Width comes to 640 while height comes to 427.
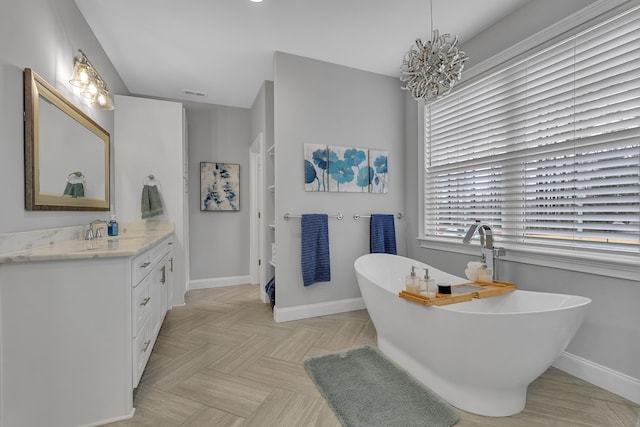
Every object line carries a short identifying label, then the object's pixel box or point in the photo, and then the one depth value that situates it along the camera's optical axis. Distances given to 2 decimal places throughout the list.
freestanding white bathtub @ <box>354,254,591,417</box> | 1.31
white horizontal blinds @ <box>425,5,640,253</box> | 1.62
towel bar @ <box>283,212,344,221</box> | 2.75
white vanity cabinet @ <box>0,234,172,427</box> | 1.29
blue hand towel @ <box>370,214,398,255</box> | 3.05
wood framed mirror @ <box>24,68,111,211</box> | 1.58
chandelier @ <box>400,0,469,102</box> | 1.56
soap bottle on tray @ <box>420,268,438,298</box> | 1.65
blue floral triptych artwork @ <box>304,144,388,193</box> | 2.85
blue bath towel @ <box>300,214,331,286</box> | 2.75
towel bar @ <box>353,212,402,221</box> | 3.04
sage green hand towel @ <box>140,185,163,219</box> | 3.00
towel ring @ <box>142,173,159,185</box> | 3.13
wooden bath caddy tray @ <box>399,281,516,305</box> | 1.57
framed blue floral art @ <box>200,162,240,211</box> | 3.96
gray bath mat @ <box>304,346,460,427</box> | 1.43
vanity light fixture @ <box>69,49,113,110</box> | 2.06
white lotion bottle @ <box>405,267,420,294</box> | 1.67
